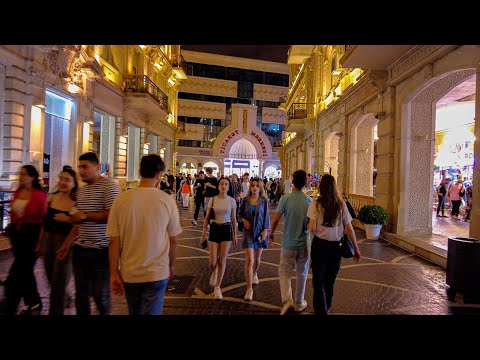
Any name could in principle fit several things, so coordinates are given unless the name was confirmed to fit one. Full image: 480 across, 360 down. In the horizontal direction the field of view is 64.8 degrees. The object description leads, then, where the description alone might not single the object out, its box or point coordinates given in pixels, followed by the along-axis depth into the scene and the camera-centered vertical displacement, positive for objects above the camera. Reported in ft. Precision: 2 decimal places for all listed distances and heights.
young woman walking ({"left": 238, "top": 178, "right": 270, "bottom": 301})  17.83 -2.06
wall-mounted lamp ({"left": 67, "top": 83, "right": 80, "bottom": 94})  41.19 +9.41
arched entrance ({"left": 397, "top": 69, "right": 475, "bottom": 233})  34.09 +2.23
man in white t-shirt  9.78 -1.73
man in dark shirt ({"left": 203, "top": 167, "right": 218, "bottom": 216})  36.45 -0.78
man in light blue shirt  15.48 -2.44
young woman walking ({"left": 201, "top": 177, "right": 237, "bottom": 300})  17.95 -2.35
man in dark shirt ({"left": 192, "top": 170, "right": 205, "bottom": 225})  42.22 -1.50
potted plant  34.22 -3.03
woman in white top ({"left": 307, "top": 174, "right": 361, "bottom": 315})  13.88 -2.02
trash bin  18.24 -3.90
